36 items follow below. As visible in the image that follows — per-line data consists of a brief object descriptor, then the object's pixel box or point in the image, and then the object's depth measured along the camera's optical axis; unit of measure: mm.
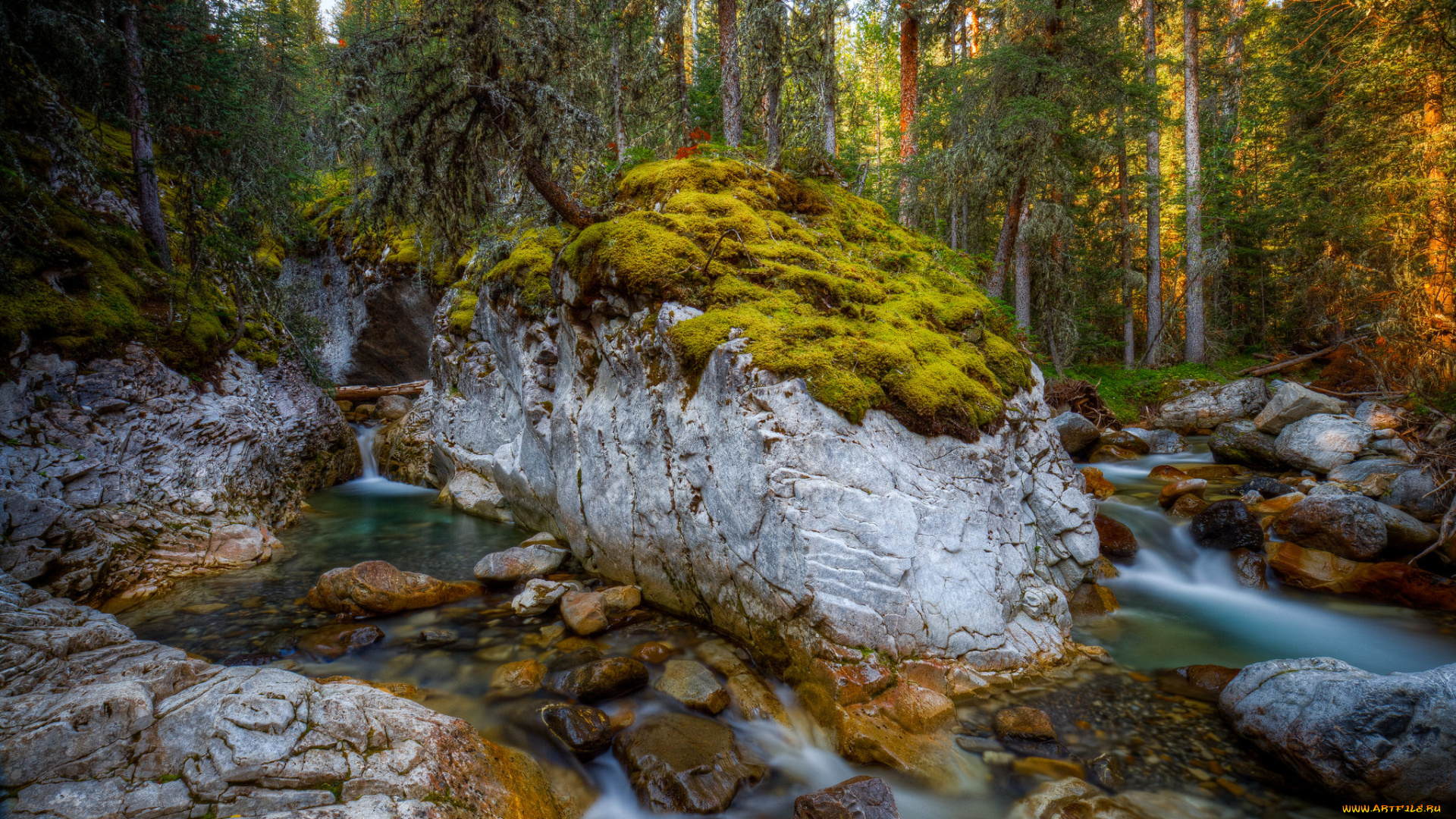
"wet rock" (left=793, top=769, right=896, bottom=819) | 3299
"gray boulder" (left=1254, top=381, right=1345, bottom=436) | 11281
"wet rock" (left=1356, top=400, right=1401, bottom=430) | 9648
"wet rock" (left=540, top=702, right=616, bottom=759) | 4160
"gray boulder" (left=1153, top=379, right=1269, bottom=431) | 14711
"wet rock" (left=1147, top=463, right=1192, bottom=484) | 10625
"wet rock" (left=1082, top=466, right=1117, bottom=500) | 9820
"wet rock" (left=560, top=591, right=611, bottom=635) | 5699
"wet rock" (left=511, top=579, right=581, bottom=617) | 6191
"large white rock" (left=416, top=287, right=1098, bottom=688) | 4586
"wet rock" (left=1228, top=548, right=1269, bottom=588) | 6977
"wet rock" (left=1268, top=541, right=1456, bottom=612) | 6211
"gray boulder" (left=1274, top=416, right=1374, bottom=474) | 9492
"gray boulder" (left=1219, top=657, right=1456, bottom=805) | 3508
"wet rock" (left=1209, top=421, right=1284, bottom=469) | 10711
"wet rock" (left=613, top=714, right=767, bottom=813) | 3711
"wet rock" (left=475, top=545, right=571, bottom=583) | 7031
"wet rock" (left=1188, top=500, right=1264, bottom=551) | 7461
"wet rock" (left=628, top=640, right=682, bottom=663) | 5176
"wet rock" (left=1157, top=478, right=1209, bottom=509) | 9086
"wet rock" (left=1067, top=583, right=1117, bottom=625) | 6035
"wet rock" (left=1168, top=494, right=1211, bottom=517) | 8789
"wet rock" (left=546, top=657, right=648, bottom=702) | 4695
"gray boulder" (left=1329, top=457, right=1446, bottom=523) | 7262
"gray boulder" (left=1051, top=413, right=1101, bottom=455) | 12586
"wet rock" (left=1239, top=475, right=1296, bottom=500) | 8844
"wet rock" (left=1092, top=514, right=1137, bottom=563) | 7680
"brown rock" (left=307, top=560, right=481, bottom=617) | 6293
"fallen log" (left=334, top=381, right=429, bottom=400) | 16688
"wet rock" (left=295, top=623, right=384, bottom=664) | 5473
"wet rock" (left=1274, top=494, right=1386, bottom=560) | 6641
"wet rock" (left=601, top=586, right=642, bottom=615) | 5895
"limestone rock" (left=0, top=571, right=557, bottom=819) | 2639
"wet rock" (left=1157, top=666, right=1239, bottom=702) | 4793
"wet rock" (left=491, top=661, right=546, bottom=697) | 4879
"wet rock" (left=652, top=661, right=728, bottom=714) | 4551
